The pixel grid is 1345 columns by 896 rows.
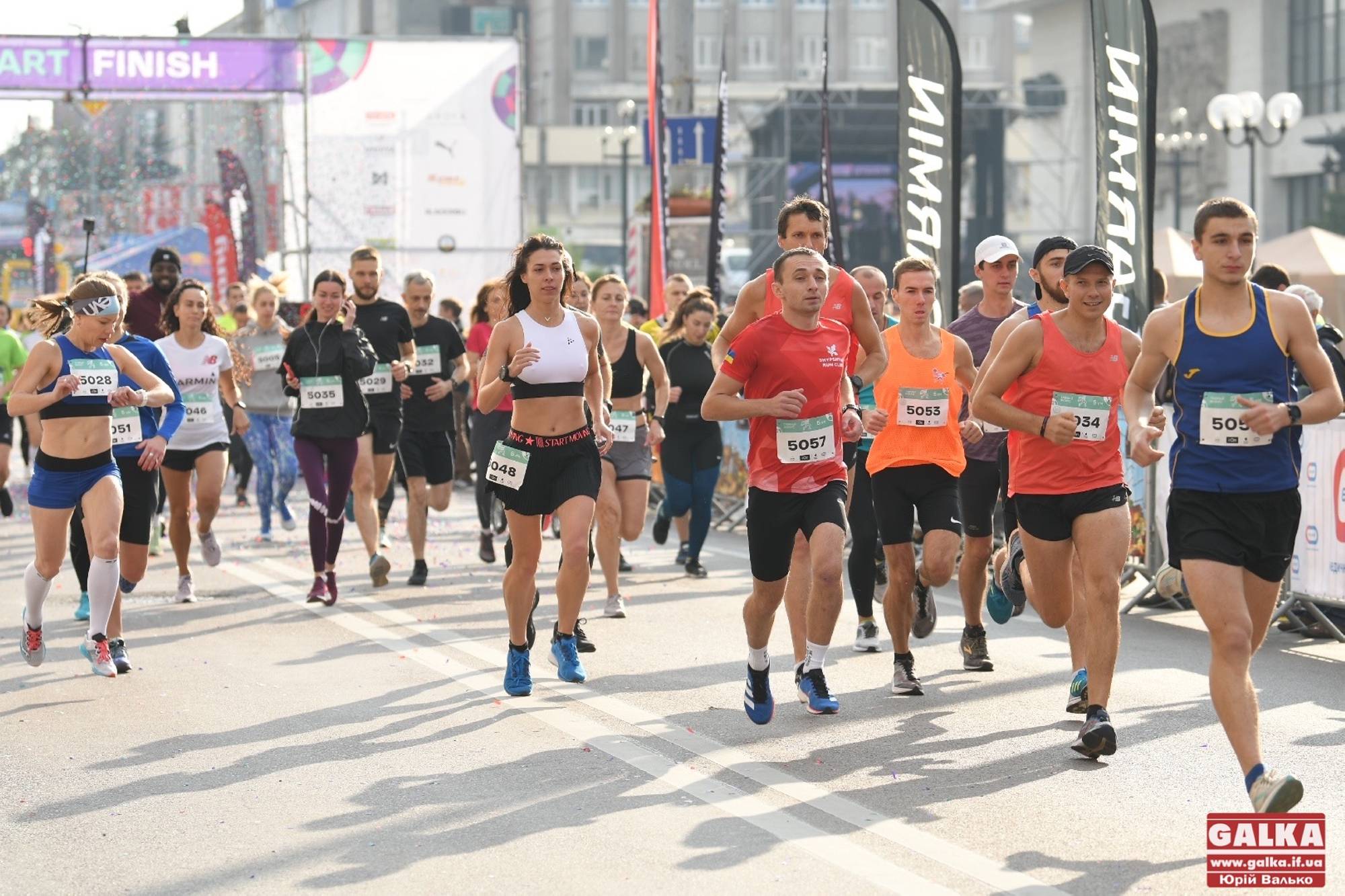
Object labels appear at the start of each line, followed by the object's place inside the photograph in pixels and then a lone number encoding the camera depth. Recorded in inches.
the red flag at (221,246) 1132.5
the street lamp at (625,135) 2090.6
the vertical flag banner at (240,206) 1122.7
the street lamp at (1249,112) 1293.1
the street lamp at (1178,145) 1868.5
